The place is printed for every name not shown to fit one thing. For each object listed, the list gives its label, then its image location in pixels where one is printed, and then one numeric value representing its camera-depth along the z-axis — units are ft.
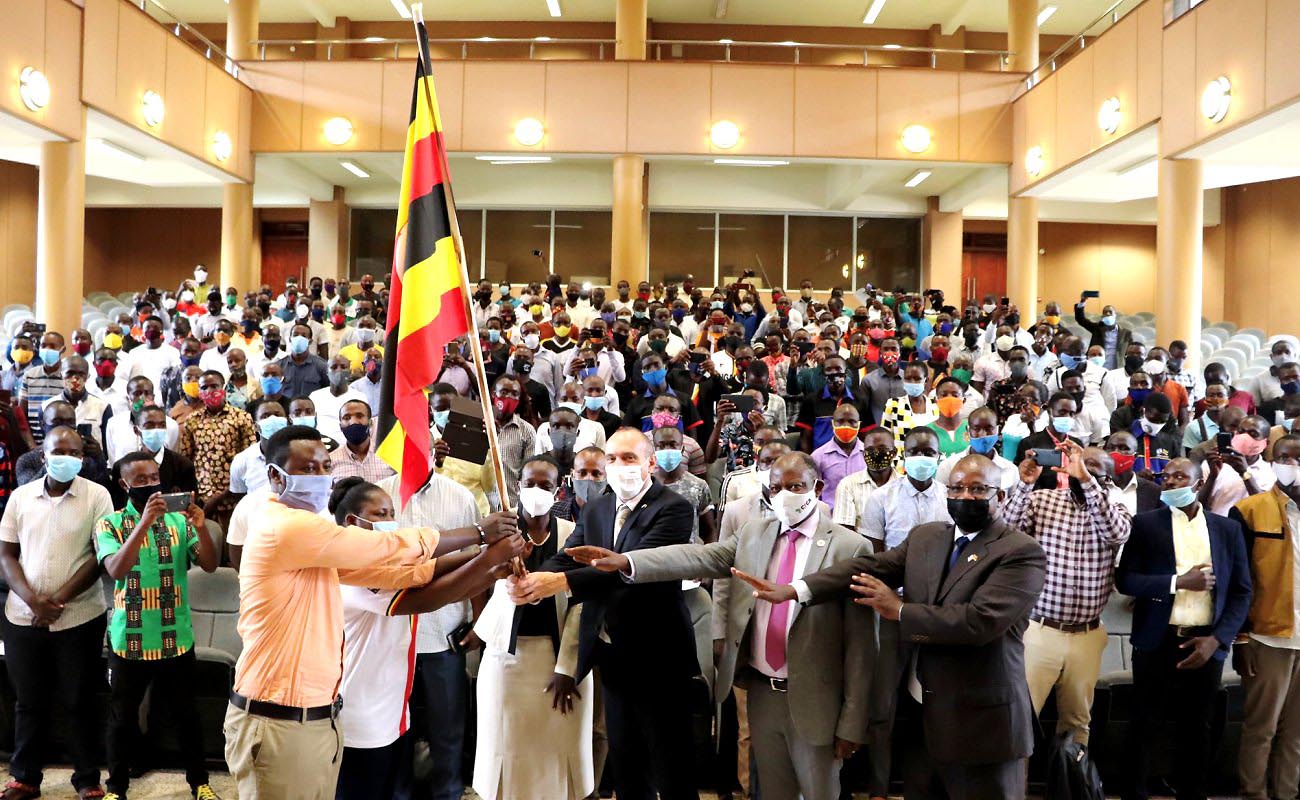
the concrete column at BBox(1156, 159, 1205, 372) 49.14
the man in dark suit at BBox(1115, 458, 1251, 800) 18.60
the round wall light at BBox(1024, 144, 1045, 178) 61.08
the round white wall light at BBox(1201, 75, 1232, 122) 44.24
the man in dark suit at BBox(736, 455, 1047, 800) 13.69
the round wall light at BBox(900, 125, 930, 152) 64.03
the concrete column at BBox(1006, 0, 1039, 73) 65.77
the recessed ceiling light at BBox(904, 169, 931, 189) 69.78
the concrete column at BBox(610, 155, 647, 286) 63.87
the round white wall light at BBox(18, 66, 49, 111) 45.78
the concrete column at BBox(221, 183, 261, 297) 64.85
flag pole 11.51
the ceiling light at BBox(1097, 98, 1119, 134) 53.11
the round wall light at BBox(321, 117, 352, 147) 64.39
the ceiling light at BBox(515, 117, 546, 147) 63.62
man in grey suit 14.60
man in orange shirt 11.68
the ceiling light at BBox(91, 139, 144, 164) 57.73
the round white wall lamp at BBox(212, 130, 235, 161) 61.67
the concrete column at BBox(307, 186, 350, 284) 76.54
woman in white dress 15.64
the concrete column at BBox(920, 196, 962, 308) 75.92
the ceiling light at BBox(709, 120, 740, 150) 63.62
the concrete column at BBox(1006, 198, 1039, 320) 65.00
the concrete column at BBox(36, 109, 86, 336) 49.49
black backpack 17.43
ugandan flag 12.35
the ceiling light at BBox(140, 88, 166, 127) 54.79
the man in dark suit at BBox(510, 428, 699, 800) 15.21
